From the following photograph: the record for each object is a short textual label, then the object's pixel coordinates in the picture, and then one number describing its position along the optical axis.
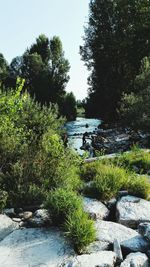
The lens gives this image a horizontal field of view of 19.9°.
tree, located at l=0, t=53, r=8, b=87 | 55.56
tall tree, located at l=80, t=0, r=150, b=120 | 40.16
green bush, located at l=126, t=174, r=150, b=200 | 7.75
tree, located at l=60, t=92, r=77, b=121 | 49.88
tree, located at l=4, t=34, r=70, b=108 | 51.69
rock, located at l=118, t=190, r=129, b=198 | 7.70
